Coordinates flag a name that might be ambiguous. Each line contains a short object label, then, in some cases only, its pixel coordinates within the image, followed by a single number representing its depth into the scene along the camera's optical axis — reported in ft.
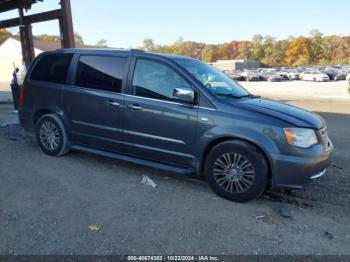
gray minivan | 12.85
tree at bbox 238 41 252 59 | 415.85
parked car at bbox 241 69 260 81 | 168.51
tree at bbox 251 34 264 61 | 395.34
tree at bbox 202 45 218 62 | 433.89
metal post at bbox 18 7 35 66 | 37.92
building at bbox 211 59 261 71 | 289.53
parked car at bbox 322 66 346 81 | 156.56
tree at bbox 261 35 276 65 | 374.43
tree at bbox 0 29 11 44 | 193.98
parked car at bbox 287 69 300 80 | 172.00
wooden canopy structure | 31.94
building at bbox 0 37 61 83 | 148.51
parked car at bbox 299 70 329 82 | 151.42
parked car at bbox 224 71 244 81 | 175.16
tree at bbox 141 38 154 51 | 458.66
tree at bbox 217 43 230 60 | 447.83
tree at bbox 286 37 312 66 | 351.67
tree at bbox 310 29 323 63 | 355.77
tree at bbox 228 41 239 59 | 451.12
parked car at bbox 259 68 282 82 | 162.40
